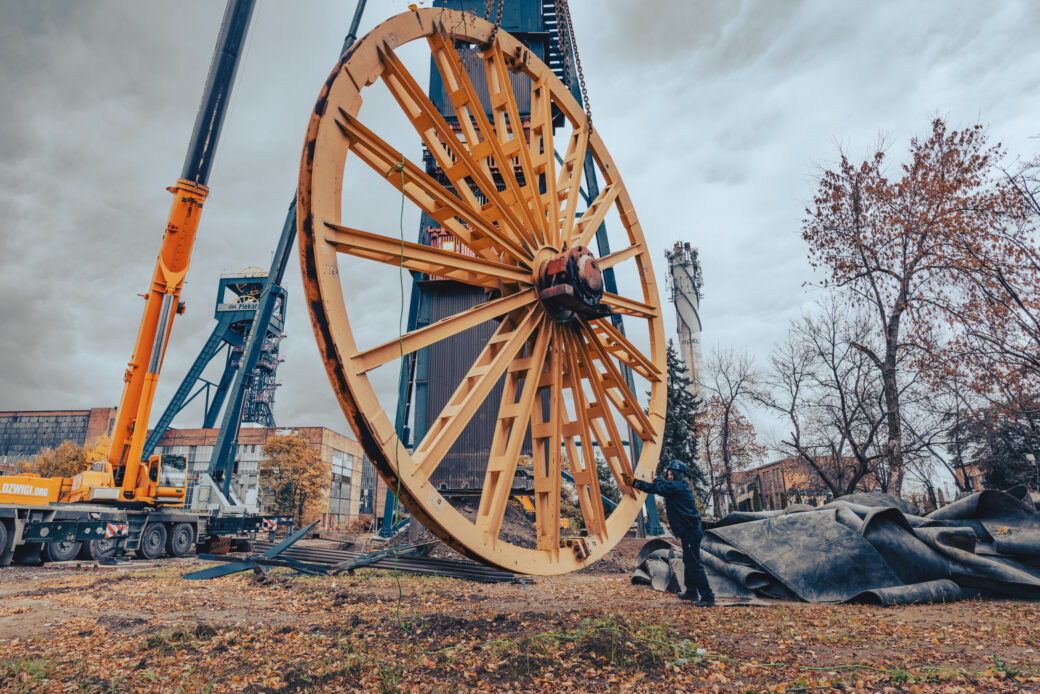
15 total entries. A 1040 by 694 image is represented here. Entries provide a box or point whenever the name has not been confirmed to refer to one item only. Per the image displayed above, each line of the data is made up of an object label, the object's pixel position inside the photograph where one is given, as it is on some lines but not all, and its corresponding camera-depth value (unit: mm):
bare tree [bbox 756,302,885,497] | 16344
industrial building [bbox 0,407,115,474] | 62094
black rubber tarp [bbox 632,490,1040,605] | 6102
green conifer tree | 30484
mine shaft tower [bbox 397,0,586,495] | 17719
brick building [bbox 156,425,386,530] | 48125
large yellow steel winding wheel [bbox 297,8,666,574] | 4016
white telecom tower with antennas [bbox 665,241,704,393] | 45719
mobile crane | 12172
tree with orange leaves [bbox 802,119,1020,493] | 14555
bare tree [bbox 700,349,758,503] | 29547
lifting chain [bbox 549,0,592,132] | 6819
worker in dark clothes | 6211
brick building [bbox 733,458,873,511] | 24356
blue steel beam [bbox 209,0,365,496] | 17297
